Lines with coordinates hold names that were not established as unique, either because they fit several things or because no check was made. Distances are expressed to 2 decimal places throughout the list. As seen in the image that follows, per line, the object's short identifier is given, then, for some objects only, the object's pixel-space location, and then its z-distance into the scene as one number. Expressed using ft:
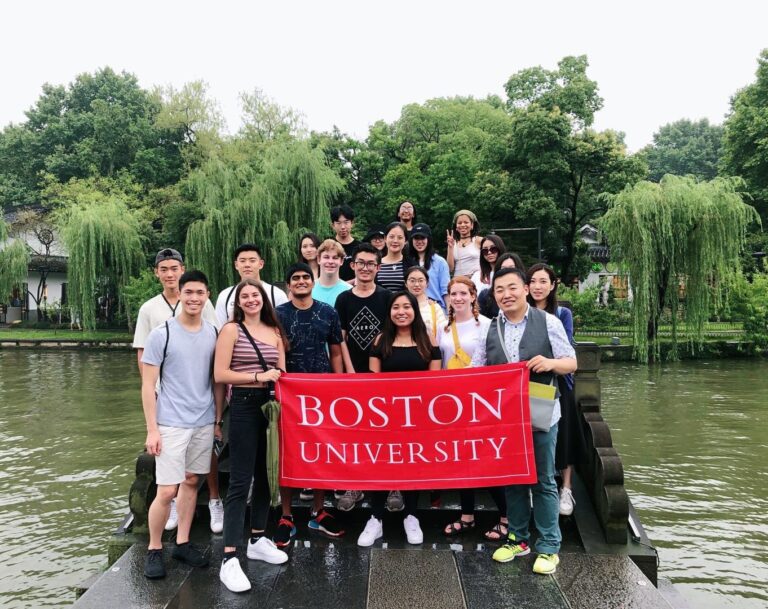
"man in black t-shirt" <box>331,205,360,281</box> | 19.35
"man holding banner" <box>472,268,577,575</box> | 12.59
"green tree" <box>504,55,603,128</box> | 85.16
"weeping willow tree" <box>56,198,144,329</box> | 82.02
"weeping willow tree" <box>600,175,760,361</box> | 62.08
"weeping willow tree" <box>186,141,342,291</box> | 67.10
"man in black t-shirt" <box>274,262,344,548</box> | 13.51
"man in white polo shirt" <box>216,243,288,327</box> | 15.02
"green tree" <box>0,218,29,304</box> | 95.45
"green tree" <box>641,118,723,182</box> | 185.83
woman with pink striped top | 12.30
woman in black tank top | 13.58
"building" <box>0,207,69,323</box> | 110.32
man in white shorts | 12.31
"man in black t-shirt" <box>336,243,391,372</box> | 14.47
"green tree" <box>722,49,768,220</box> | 90.53
